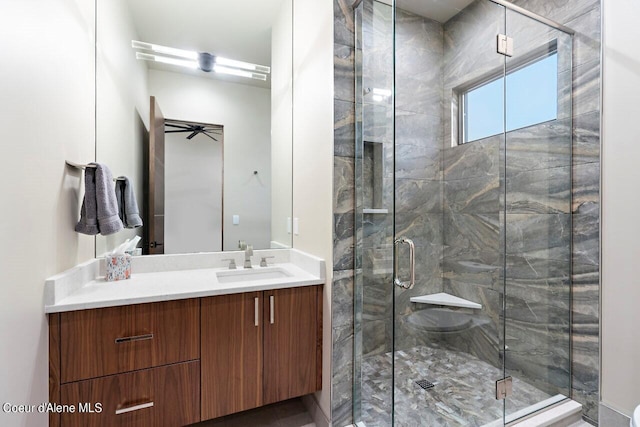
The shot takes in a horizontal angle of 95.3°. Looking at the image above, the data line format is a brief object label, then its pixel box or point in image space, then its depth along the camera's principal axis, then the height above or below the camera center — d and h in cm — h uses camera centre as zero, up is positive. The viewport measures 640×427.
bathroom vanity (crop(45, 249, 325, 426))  127 -65
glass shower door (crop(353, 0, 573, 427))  163 +1
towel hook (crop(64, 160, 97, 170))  138 +23
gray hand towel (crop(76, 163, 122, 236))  146 +3
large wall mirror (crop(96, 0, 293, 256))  192 +69
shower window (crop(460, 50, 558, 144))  195 +83
